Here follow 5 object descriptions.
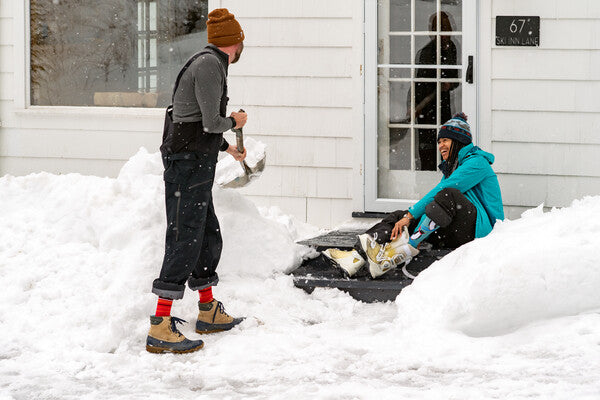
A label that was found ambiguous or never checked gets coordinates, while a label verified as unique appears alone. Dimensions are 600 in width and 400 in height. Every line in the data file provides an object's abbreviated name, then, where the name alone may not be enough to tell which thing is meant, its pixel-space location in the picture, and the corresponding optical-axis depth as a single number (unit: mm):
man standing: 9417
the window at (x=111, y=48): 16179
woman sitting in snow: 11369
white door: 14800
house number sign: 14284
